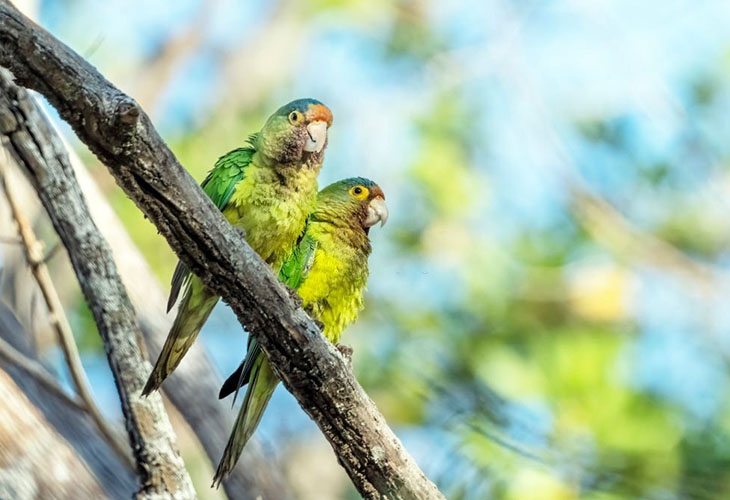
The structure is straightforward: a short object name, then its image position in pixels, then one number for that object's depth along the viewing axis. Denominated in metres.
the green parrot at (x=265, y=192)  6.09
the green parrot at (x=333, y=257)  7.87
